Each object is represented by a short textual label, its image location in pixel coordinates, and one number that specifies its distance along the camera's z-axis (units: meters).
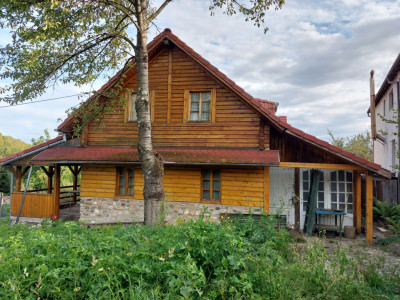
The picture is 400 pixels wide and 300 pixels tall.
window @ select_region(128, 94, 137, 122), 12.00
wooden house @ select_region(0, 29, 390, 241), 10.46
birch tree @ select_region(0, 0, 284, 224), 7.83
